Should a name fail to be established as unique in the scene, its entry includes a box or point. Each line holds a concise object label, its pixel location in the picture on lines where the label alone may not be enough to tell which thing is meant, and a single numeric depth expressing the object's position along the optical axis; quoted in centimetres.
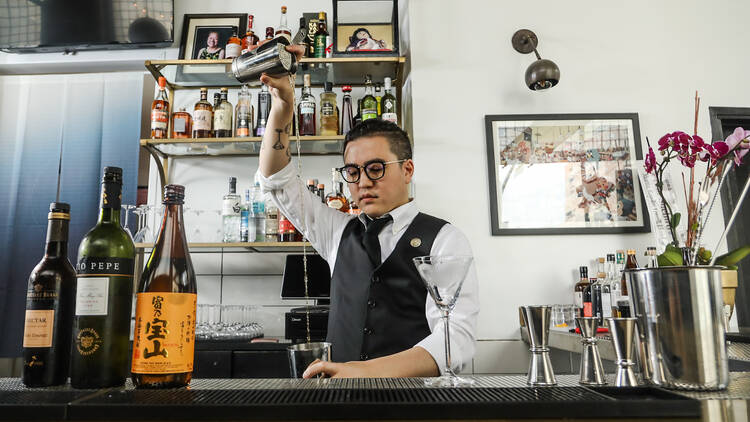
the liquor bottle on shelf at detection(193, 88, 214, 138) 238
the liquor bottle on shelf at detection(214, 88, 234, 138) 240
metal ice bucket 56
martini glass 73
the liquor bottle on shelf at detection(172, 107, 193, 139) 239
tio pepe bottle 61
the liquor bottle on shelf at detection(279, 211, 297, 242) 226
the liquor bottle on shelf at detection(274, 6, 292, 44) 256
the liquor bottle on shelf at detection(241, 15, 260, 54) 251
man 133
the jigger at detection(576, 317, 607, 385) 62
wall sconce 224
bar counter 46
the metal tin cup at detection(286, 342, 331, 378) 69
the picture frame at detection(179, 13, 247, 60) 272
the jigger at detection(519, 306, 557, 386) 61
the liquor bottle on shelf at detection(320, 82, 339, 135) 238
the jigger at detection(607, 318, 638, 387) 59
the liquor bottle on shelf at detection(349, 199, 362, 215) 221
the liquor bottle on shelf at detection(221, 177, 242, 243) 232
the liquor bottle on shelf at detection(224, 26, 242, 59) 246
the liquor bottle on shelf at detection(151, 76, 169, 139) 236
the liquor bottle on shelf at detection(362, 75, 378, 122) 240
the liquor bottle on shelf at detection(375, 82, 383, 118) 259
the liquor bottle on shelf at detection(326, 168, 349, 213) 228
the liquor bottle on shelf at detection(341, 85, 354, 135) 253
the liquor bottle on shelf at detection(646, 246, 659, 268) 219
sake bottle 58
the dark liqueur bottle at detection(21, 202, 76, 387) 64
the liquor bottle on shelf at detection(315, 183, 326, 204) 242
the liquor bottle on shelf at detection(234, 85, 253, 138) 237
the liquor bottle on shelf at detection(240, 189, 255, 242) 227
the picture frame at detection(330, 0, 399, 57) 243
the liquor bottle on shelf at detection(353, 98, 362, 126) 247
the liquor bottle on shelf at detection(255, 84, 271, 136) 240
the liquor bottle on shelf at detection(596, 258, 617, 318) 208
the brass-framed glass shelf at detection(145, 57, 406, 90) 238
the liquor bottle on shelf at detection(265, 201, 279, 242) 228
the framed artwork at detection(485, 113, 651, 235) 234
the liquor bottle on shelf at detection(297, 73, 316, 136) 238
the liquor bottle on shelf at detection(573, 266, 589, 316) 222
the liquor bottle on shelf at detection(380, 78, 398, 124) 236
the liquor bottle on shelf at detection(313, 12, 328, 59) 248
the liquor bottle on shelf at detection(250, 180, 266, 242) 231
